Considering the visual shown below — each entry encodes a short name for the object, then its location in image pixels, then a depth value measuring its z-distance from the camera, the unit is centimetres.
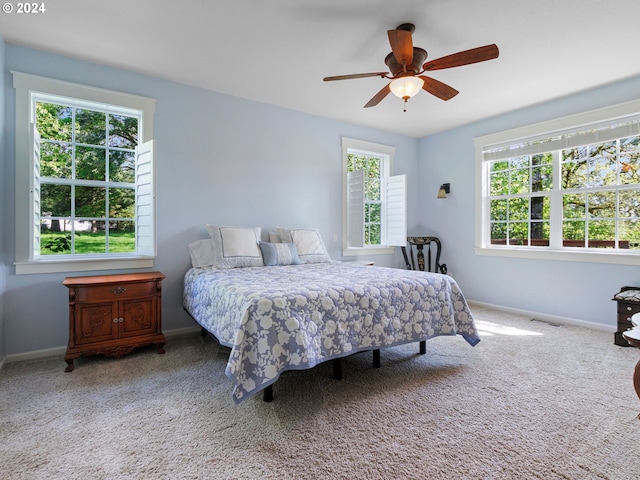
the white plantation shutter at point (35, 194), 282
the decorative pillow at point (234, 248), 340
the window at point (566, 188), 362
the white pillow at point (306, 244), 392
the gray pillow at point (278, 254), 361
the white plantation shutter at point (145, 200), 324
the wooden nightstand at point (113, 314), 266
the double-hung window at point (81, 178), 286
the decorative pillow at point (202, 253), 358
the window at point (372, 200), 464
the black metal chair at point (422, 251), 513
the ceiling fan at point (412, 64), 224
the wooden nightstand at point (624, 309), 313
